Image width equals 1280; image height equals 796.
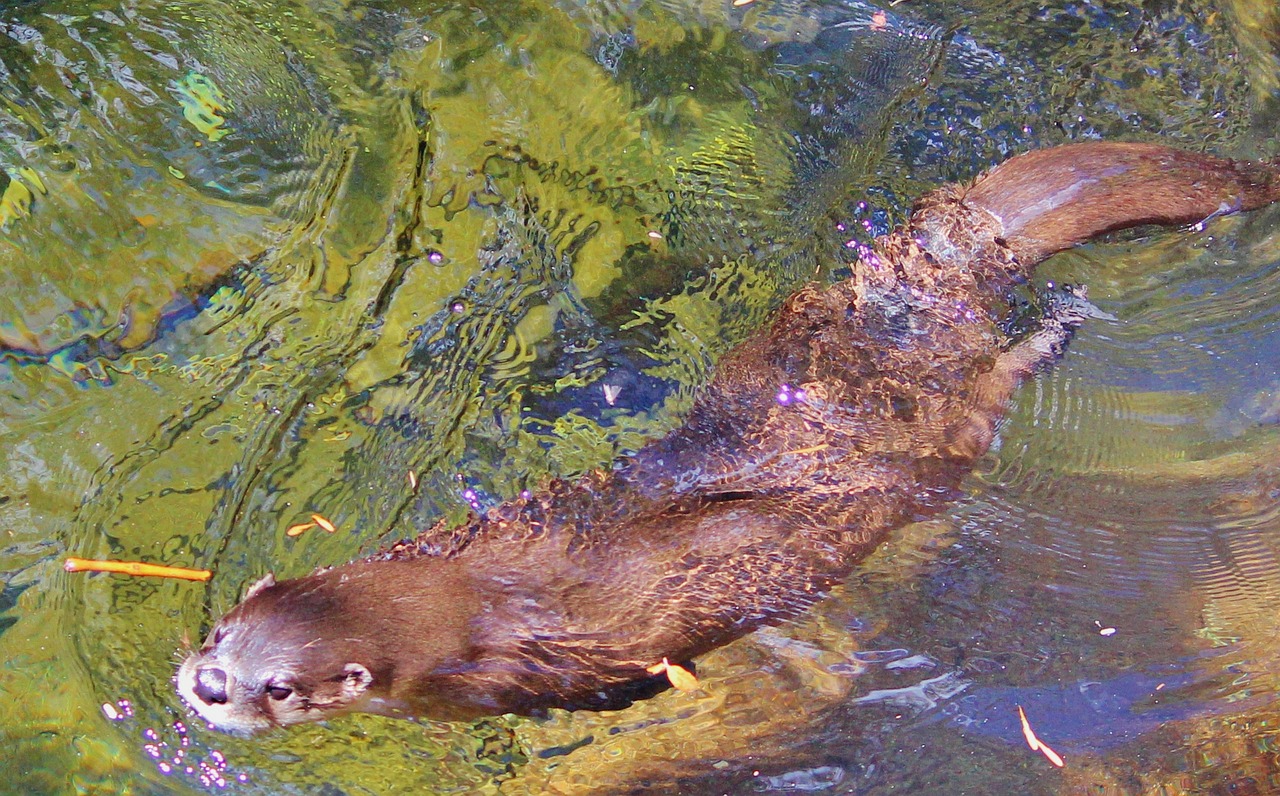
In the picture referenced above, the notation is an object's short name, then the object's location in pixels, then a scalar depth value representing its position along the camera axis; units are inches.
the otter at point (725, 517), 117.6
